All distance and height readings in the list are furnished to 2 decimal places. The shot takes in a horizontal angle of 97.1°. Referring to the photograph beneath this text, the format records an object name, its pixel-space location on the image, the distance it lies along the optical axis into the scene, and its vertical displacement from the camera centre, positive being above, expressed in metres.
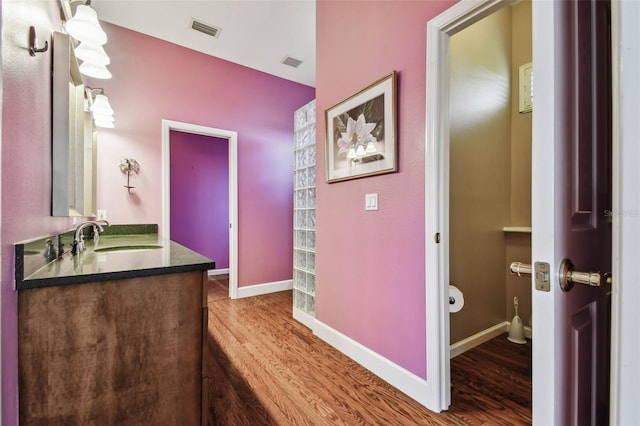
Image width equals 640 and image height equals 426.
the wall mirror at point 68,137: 1.16 +0.38
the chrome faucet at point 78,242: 1.37 -0.14
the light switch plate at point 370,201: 1.86 +0.07
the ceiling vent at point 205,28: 2.83 +1.90
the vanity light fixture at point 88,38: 1.33 +0.87
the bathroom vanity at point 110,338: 0.84 -0.41
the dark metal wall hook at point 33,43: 0.88 +0.54
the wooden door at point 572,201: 0.50 +0.02
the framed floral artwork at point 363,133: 1.74 +0.54
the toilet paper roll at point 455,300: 1.81 -0.57
